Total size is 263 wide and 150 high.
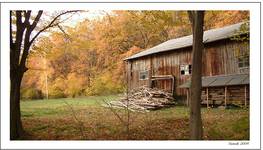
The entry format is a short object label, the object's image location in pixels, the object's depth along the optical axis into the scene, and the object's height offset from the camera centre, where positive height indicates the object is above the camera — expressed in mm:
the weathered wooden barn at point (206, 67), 10055 +203
